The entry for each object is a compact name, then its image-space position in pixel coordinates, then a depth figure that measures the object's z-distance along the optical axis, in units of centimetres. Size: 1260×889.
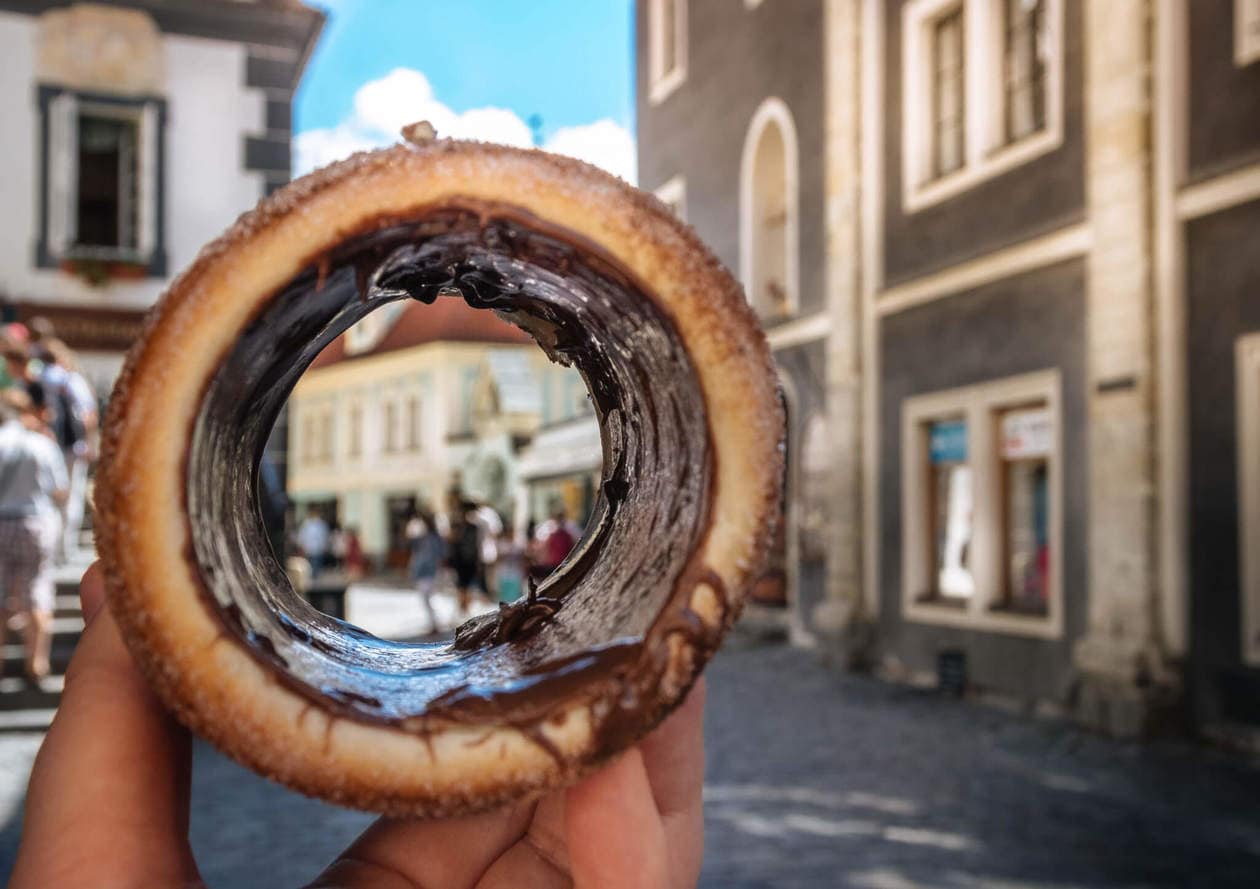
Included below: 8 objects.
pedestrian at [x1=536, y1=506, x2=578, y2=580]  1386
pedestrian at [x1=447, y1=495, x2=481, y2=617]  1502
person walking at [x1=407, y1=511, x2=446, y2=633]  1554
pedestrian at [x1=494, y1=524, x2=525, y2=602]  1759
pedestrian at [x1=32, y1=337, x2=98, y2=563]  972
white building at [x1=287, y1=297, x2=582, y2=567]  3328
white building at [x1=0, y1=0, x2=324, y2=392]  1233
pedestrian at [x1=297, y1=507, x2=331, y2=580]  2334
